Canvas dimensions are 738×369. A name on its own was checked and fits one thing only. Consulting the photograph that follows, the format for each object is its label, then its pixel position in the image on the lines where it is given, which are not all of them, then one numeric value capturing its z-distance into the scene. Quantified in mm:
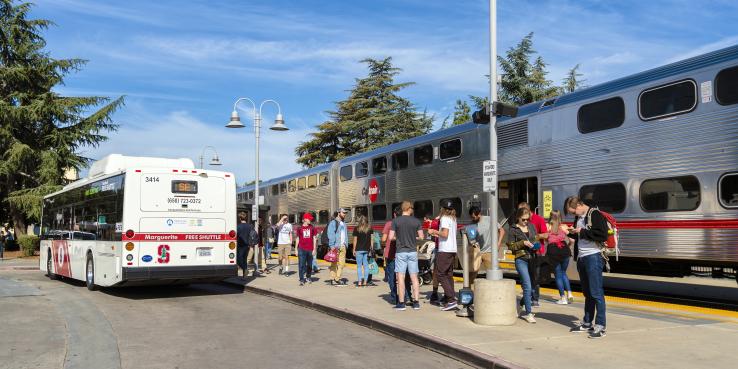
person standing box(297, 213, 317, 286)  14484
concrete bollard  8570
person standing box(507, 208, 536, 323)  8836
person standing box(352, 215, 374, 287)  14000
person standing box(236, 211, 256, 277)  16594
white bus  12500
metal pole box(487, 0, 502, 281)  8922
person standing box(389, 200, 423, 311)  10273
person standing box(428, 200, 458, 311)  10070
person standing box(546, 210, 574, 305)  10617
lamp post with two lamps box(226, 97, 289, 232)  19836
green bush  31875
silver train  9852
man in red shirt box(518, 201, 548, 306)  9438
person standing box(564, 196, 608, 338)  7434
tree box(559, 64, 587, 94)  39250
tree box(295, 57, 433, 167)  45250
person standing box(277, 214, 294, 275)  17625
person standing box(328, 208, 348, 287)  14336
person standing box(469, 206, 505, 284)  10422
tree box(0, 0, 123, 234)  32750
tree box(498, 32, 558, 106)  38031
